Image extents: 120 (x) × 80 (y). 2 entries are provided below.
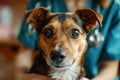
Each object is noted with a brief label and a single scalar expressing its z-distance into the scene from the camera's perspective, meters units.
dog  0.75
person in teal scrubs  0.92
